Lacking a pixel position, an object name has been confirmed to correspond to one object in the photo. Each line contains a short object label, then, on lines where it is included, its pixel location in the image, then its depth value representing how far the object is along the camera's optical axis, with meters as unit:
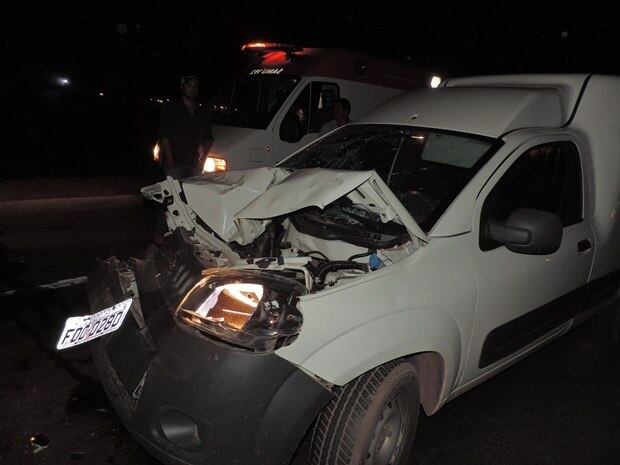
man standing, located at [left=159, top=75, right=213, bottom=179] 5.73
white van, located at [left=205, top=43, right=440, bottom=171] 6.62
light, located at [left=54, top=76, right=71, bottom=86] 24.28
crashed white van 1.98
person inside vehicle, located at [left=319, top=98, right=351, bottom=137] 6.18
